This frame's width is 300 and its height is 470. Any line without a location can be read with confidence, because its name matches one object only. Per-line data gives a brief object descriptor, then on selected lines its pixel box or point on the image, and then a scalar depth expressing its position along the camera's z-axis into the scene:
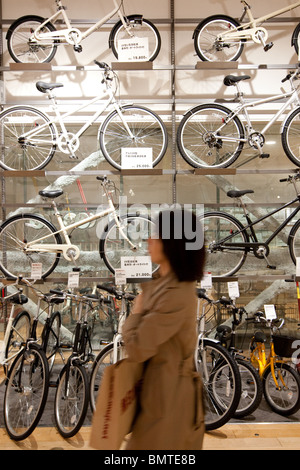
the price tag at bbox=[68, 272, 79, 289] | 3.85
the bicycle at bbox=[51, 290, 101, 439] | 3.26
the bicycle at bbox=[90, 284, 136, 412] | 3.36
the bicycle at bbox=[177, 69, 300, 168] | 4.21
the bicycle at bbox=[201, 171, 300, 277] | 4.20
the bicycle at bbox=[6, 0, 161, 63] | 4.21
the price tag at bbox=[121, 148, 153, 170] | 4.08
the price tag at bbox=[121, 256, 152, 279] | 4.02
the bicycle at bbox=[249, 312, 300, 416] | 3.56
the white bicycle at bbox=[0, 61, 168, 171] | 4.21
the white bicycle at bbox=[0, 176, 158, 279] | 4.18
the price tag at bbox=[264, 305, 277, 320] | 3.88
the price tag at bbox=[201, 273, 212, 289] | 3.98
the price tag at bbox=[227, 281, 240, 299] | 3.99
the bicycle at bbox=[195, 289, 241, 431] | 3.32
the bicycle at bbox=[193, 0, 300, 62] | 4.23
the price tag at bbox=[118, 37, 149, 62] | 4.07
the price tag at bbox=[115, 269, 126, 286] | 3.90
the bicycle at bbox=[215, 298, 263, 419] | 3.49
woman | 1.59
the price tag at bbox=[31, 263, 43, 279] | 3.99
